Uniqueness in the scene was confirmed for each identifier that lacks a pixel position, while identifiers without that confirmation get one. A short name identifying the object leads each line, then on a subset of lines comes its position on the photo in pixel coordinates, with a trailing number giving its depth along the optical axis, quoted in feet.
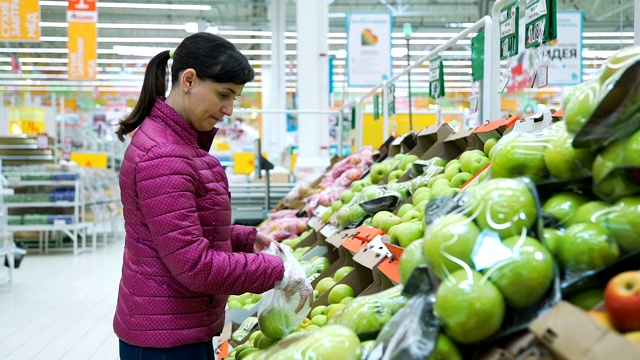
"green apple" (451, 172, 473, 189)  8.70
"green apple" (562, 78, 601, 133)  4.28
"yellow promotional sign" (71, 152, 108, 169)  47.21
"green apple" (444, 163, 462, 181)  9.23
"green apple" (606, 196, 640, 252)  3.78
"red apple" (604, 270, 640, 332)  3.33
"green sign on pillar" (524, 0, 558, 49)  8.16
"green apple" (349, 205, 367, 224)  10.67
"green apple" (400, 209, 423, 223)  8.29
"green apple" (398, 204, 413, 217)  9.07
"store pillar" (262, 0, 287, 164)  56.39
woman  5.60
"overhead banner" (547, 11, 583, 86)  35.19
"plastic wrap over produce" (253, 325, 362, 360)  4.47
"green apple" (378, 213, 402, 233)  8.70
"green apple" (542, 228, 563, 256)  4.00
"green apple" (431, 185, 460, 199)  8.12
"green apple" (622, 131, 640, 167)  3.96
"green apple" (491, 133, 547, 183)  4.59
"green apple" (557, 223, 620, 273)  3.81
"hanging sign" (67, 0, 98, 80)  35.12
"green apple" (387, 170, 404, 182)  11.96
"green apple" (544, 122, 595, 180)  4.32
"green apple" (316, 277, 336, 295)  8.79
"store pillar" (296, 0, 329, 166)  30.01
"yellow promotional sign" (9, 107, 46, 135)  58.90
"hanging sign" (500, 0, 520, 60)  9.36
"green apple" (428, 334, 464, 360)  3.89
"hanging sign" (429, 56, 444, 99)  12.87
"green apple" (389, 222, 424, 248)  7.14
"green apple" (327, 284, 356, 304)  7.79
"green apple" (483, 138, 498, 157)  8.76
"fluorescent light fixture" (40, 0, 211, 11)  52.45
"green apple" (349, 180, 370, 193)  13.24
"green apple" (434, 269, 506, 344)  3.72
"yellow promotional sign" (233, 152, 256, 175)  31.63
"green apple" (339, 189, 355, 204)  12.98
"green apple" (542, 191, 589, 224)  4.21
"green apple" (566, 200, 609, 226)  3.97
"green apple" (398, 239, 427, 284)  4.50
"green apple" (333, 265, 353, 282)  8.82
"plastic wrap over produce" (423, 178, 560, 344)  3.75
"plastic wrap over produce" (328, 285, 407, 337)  4.82
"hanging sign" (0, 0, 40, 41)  31.53
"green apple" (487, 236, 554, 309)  3.74
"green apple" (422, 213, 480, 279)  4.01
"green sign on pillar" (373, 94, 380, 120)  20.11
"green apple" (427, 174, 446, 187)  9.55
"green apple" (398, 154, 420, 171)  12.04
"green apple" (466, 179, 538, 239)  4.02
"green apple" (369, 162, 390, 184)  13.26
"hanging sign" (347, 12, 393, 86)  32.50
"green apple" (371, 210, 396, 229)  9.15
